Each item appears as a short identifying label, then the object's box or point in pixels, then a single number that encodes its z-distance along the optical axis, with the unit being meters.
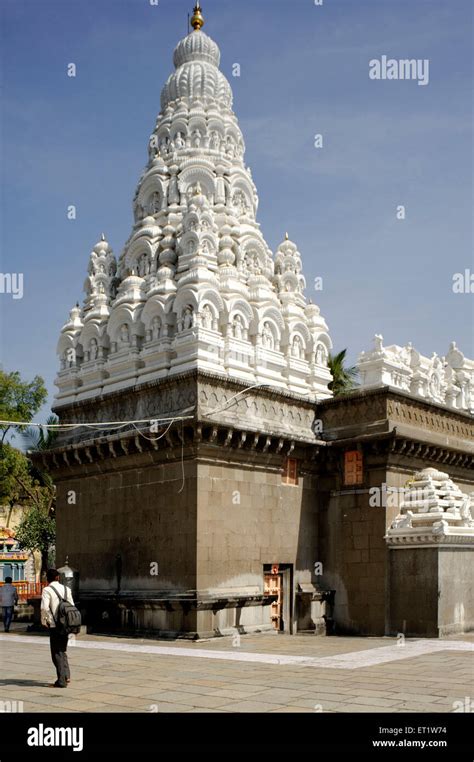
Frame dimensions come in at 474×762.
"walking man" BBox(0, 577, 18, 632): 23.30
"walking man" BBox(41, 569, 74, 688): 11.80
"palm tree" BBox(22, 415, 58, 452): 40.62
